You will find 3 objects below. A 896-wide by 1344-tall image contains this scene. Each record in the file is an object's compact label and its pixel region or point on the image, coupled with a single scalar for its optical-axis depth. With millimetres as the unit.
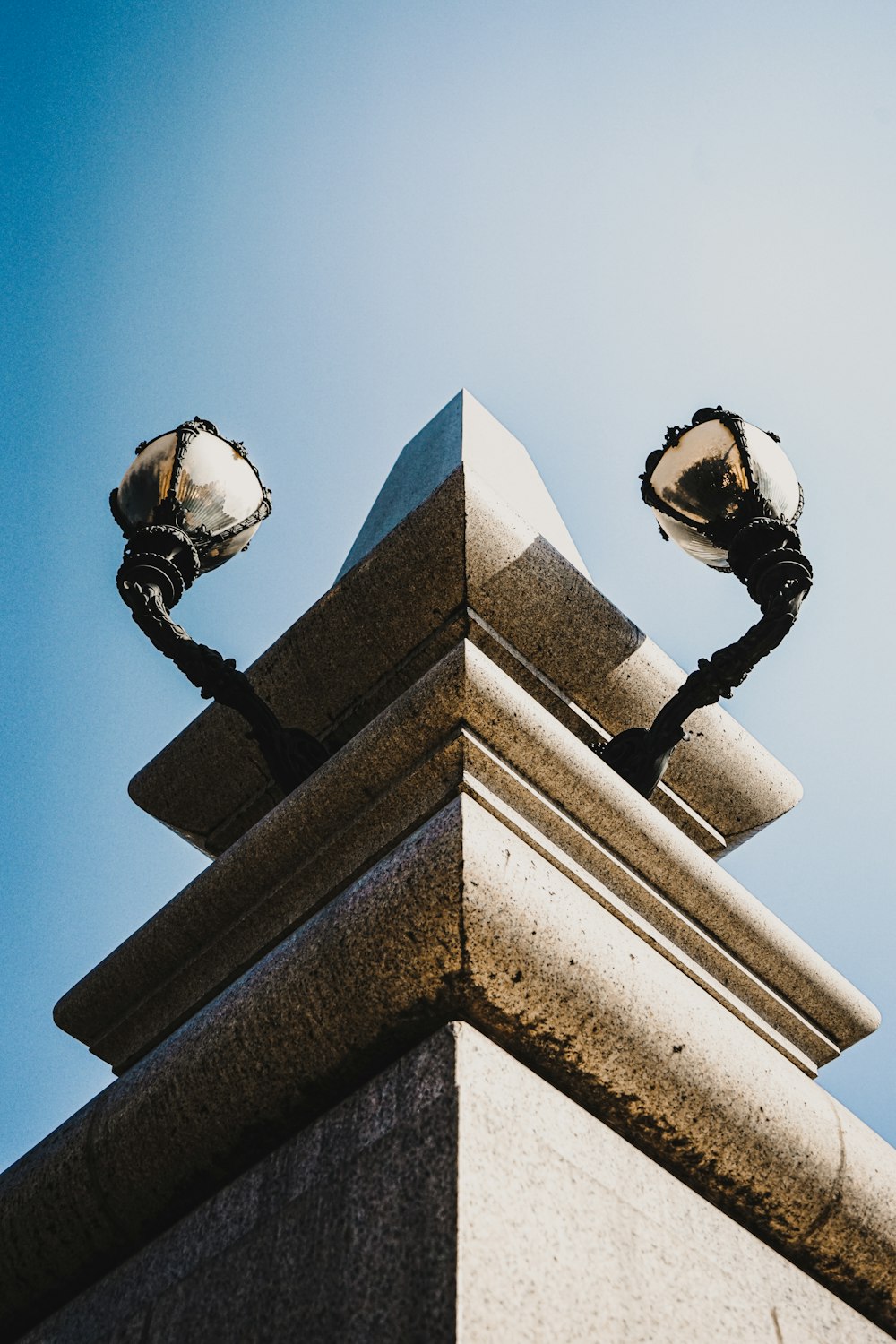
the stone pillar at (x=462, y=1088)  2072
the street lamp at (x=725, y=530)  4020
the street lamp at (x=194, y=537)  4121
